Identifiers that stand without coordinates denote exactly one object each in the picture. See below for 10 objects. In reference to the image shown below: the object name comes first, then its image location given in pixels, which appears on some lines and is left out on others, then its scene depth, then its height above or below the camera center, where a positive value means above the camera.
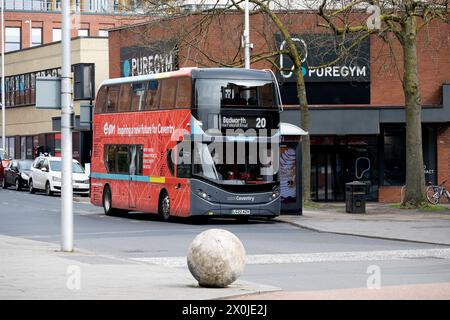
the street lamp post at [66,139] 21.06 +0.41
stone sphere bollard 14.75 -1.28
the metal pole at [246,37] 38.84 +4.22
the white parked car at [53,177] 51.75 -0.72
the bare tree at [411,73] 37.88 +2.87
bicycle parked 46.62 -1.42
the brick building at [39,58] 71.94 +6.89
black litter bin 37.69 -1.26
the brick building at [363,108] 49.41 +2.16
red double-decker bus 30.95 +0.53
